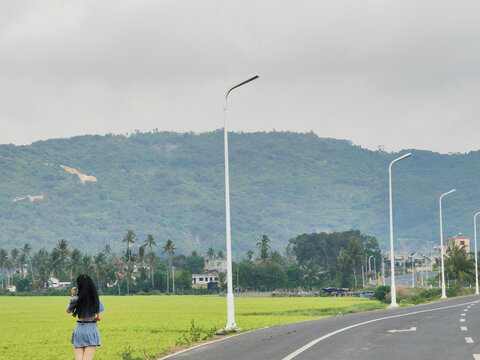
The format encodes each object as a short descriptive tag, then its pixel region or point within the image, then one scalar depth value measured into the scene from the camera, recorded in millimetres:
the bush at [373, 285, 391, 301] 73500
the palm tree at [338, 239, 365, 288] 197588
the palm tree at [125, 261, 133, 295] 188750
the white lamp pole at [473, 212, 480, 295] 91025
